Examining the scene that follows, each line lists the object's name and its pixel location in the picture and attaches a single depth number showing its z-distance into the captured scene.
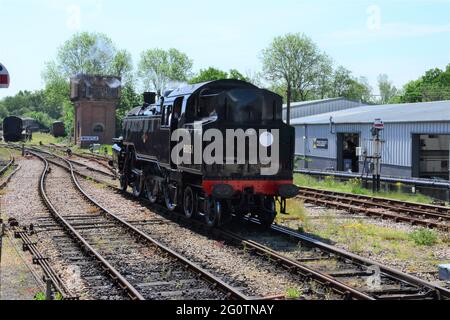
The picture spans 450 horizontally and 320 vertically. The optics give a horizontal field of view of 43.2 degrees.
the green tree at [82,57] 84.62
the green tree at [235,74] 79.85
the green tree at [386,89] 126.69
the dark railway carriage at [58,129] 77.06
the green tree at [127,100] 77.83
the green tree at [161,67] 90.44
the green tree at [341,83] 84.90
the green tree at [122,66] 86.94
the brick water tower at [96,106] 64.12
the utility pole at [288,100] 29.47
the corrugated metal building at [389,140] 26.16
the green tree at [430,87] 75.19
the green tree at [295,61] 79.44
